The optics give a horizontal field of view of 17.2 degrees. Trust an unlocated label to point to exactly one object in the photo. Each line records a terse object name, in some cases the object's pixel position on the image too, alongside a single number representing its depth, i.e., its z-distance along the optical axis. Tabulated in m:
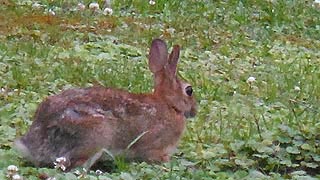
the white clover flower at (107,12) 14.06
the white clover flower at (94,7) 14.36
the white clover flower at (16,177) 6.27
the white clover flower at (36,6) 14.15
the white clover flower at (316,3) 15.35
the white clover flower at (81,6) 14.26
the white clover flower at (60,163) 6.68
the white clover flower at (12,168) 6.55
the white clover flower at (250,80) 10.59
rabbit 6.91
